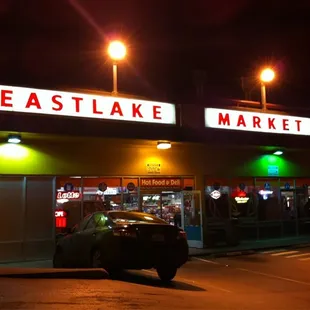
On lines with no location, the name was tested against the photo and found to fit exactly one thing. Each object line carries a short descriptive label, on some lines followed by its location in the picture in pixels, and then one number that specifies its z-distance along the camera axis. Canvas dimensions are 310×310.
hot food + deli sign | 17.52
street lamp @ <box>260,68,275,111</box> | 17.83
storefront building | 14.66
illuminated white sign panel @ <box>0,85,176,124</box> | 13.58
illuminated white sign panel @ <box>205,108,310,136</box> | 17.42
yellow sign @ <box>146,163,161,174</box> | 17.48
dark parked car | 9.70
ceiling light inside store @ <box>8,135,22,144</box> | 14.09
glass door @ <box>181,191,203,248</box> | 17.89
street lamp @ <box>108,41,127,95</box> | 14.43
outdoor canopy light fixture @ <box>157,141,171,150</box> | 16.23
